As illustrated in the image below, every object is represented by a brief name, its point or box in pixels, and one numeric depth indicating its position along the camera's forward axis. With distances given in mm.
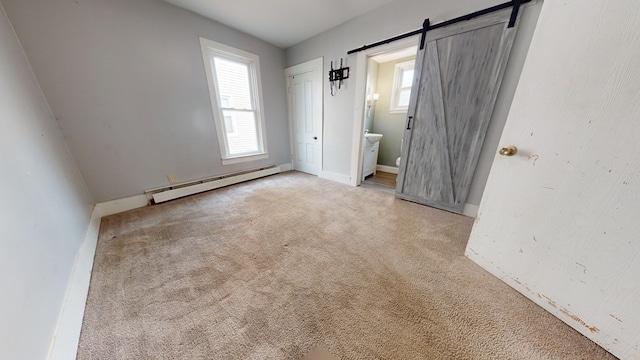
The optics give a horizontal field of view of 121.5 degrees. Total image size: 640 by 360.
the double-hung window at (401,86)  3498
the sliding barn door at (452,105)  1714
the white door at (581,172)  787
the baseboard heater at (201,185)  2412
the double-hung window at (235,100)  2674
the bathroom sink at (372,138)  3181
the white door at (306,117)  3195
